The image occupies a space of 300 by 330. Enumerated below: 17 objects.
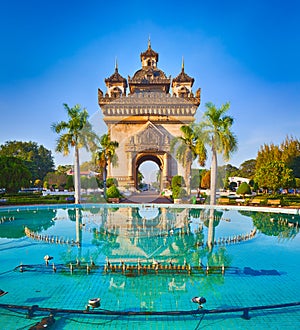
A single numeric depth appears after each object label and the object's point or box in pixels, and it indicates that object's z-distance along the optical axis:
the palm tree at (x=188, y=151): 27.67
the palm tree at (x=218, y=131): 23.31
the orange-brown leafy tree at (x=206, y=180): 38.69
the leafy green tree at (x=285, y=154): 48.09
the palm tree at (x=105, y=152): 30.67
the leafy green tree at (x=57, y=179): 50.45
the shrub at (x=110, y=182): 35.72
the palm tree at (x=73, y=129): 26.22
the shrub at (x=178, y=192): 29.95
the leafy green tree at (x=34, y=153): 59.84
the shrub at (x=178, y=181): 32.29
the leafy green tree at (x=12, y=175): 33.28
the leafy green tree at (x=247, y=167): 79.14
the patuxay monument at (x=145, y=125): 41.19
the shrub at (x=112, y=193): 30.33
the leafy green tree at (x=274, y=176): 32.75
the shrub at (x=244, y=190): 35.41
